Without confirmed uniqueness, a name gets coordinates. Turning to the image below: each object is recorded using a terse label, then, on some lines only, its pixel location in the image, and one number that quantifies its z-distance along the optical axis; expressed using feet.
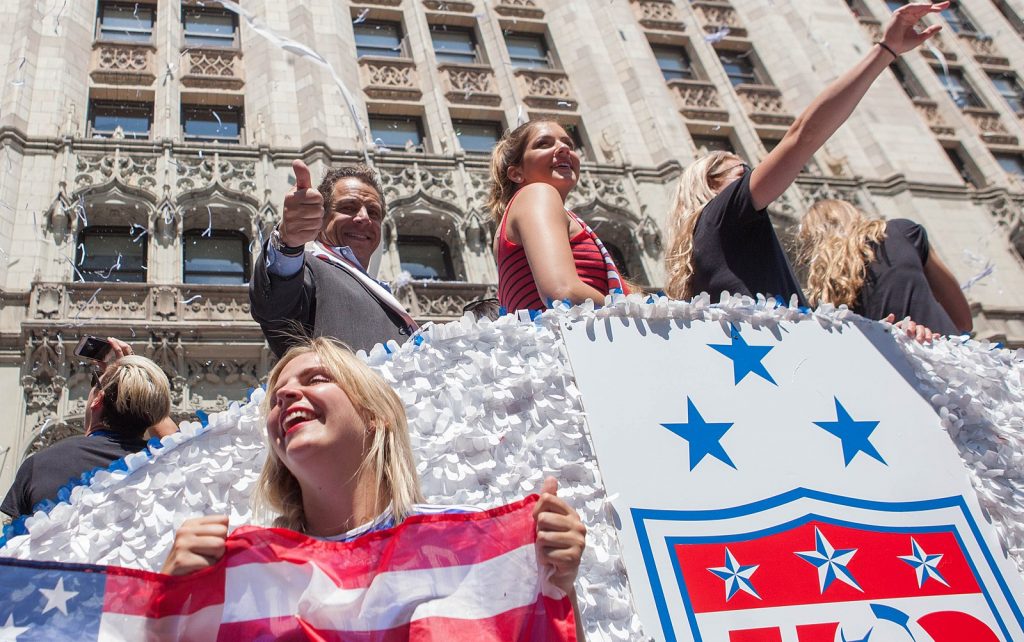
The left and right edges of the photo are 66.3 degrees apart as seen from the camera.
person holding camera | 11.57
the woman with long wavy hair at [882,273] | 12.96
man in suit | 9.27
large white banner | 7.51
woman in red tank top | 9.82
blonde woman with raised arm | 9.45
